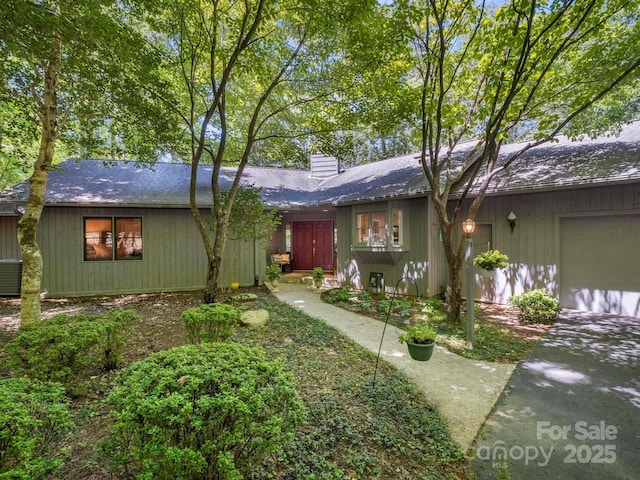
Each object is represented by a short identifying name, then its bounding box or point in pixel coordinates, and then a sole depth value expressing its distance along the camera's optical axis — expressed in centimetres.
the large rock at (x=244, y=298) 712
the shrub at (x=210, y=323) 355
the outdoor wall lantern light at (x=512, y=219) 673
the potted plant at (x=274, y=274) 878
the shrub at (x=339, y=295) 747
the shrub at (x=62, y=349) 261
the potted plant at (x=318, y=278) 877
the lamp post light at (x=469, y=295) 444
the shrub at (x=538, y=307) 559
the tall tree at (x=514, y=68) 391
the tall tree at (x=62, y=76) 378
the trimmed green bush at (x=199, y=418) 148
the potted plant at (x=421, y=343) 314
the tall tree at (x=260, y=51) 492
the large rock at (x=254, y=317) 513
